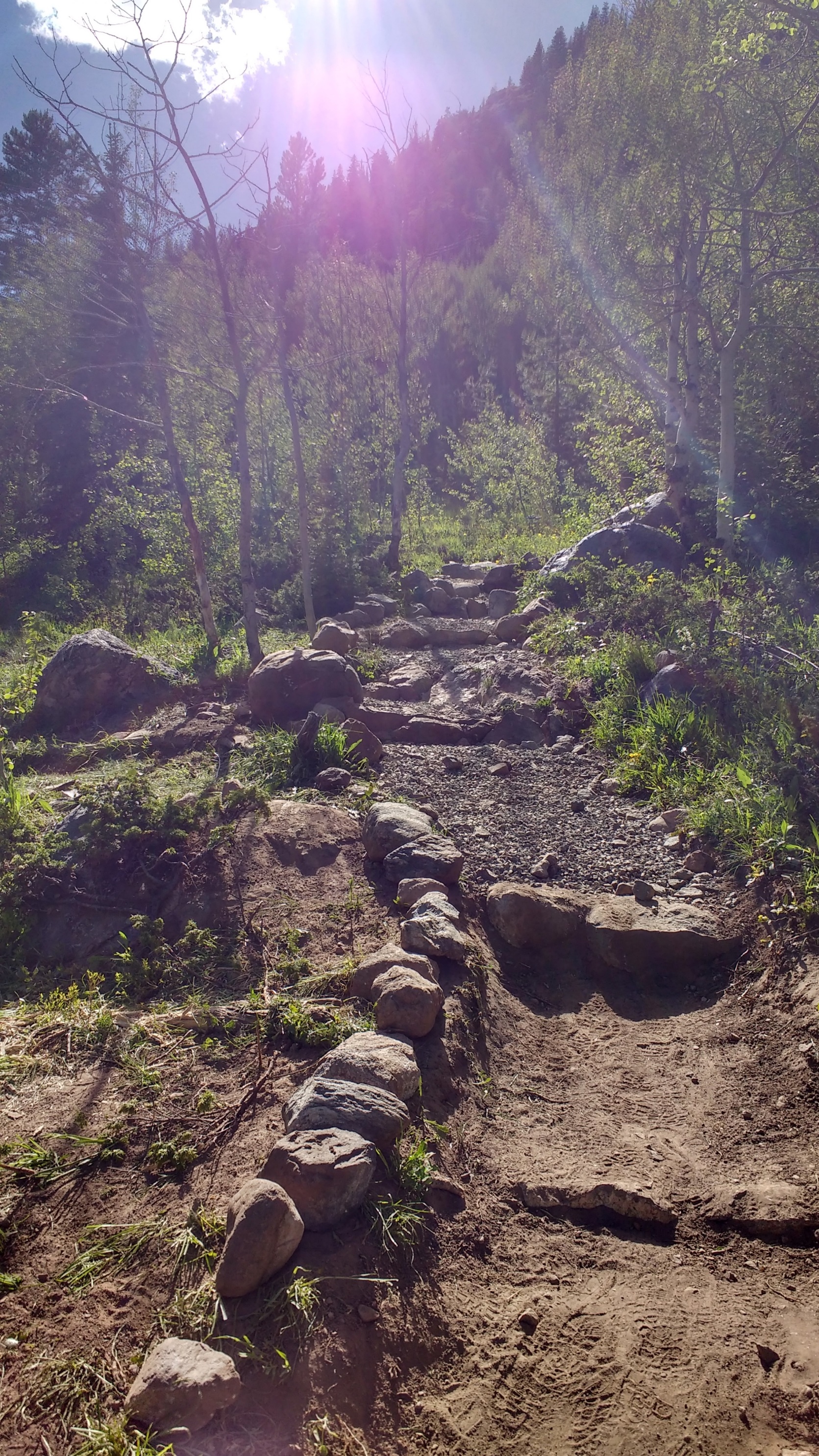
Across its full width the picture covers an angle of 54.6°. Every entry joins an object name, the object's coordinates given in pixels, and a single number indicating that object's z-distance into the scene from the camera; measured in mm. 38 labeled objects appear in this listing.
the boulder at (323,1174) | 2381
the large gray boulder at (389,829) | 4688
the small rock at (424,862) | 4434
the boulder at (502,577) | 12430
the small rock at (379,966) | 3512
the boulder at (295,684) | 6875
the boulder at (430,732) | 6809
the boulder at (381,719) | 6789
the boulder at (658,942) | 4141
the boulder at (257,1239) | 2139
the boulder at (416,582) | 12883
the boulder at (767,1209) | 2627
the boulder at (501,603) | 11242
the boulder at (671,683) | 6566
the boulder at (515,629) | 9727
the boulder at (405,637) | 10133
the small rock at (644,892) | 4488
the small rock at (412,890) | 4246
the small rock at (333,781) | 5570
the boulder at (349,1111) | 2592
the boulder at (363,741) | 6125
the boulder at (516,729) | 6824
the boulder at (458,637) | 10211
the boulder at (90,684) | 7527
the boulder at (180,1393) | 1798
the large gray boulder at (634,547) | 9984
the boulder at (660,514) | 11117
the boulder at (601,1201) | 2684
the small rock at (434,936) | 3752
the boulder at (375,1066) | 2830
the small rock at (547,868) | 4812
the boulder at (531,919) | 4281
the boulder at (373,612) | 11586
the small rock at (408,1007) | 3215
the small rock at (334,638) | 8898
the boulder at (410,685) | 8008
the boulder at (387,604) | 12109
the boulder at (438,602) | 12094
